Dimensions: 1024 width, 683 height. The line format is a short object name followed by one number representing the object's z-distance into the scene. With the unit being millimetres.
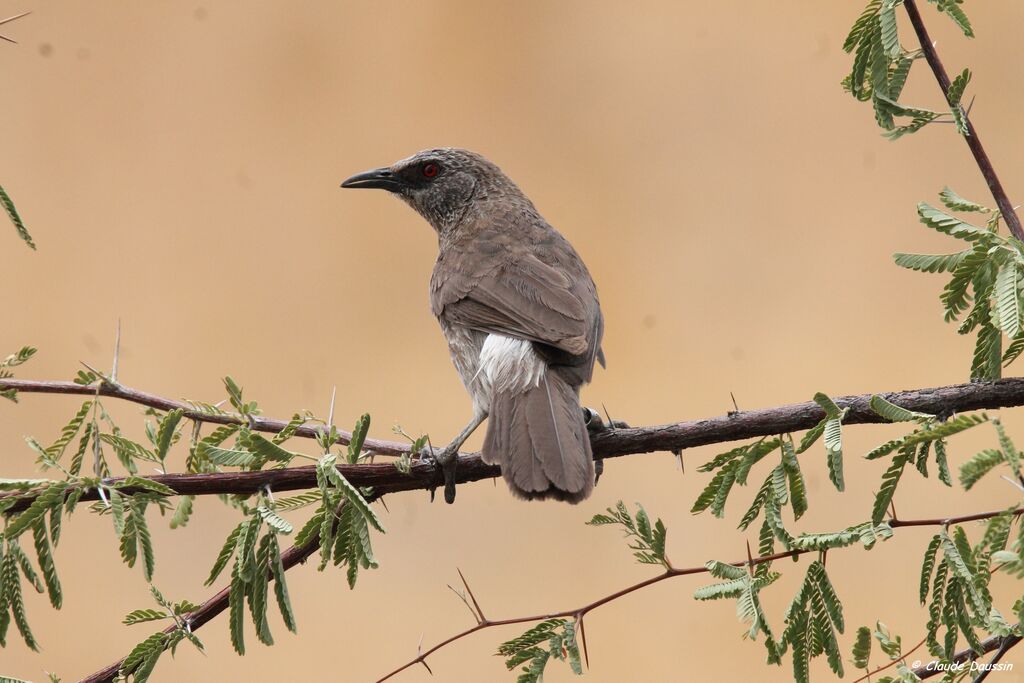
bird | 5500
